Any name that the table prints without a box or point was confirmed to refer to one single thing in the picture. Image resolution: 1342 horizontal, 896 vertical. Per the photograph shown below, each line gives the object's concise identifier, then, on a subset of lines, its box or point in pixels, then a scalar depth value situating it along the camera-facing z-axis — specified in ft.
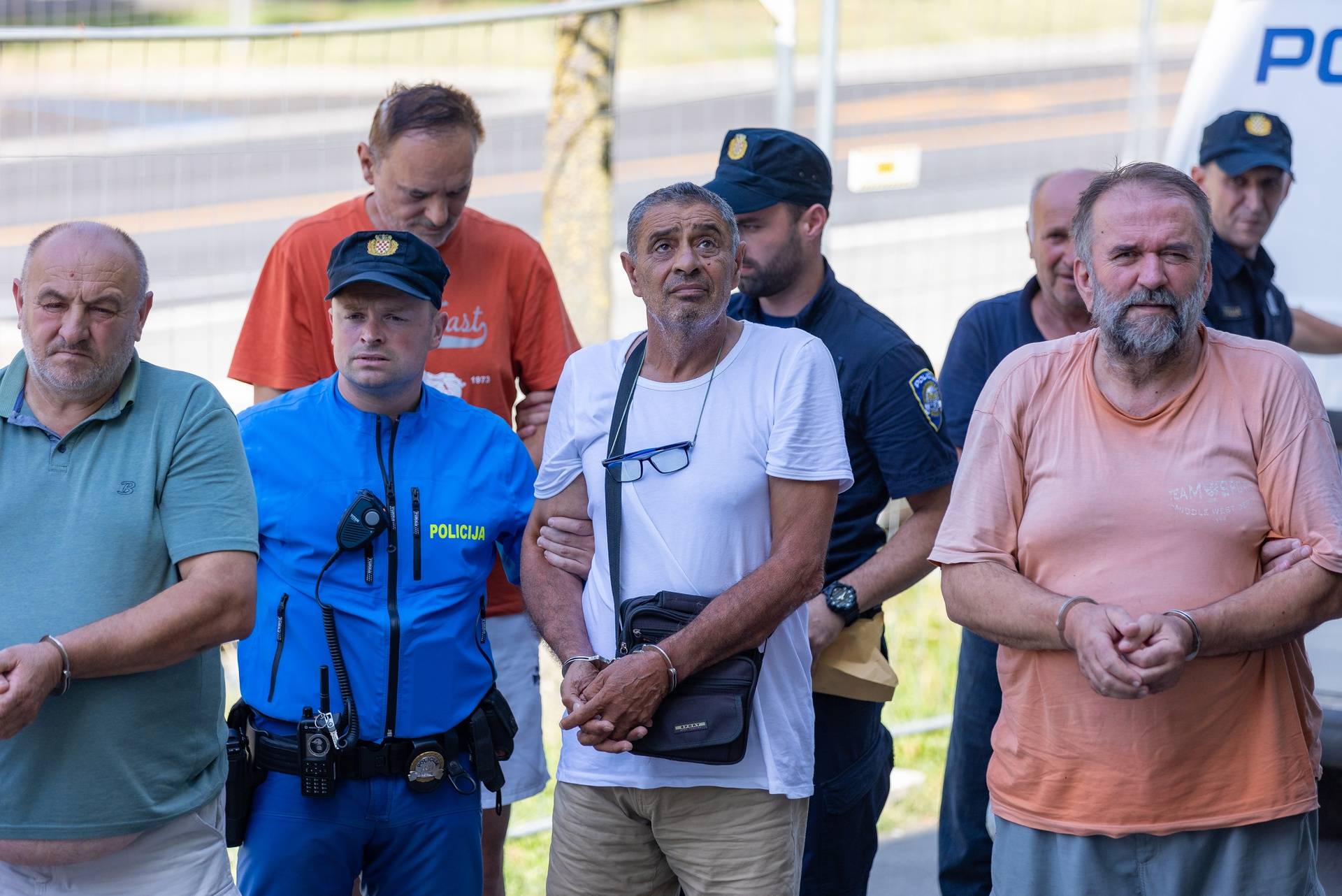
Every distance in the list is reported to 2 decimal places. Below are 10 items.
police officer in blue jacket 21.35
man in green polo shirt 19.15
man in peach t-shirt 18.37
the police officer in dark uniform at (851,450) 23.68
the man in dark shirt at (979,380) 28.17
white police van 33.27
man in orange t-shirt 25.43
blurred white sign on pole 35.96
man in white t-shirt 20.22
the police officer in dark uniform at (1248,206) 29.25
